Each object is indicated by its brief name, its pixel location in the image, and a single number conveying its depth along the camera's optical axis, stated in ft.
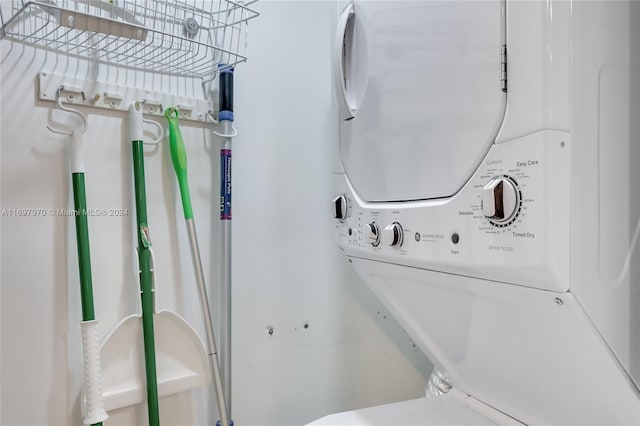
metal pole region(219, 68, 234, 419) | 4.72
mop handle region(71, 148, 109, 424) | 3.83
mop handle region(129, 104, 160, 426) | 4.16
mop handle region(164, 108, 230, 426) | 4.45
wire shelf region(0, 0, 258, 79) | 3.50
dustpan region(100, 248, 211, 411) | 4.17
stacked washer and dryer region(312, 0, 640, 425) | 2.36
